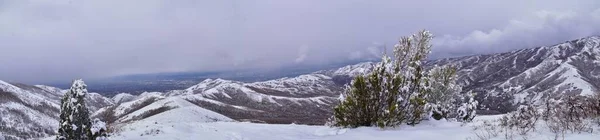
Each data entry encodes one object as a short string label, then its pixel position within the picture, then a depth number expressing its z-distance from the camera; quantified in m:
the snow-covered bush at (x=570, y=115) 9.09
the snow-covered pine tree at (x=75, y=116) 10.71
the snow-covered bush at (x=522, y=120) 9.69
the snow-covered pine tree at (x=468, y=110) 25.86
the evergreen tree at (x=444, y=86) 25.78
